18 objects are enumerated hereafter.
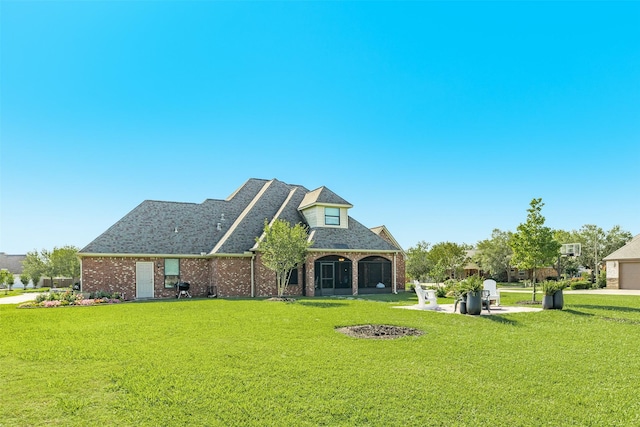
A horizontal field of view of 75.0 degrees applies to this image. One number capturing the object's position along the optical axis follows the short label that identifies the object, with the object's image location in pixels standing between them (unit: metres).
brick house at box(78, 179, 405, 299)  24.92
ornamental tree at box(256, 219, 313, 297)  22.27
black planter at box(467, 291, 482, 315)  15.01
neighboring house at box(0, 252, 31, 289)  66.62
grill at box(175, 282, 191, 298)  25.59
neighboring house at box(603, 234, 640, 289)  36.09
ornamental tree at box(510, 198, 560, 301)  20.66
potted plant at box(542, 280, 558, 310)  16.70
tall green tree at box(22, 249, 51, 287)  48.88
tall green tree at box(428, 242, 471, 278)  51.22
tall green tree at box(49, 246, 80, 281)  46.72
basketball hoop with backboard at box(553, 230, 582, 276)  51.22
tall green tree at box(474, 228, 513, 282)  53.72
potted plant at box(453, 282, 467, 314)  15.42
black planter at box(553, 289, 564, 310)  16.75
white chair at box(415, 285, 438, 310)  17.60
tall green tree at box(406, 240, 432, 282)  52.59
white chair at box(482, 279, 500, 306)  17.52
